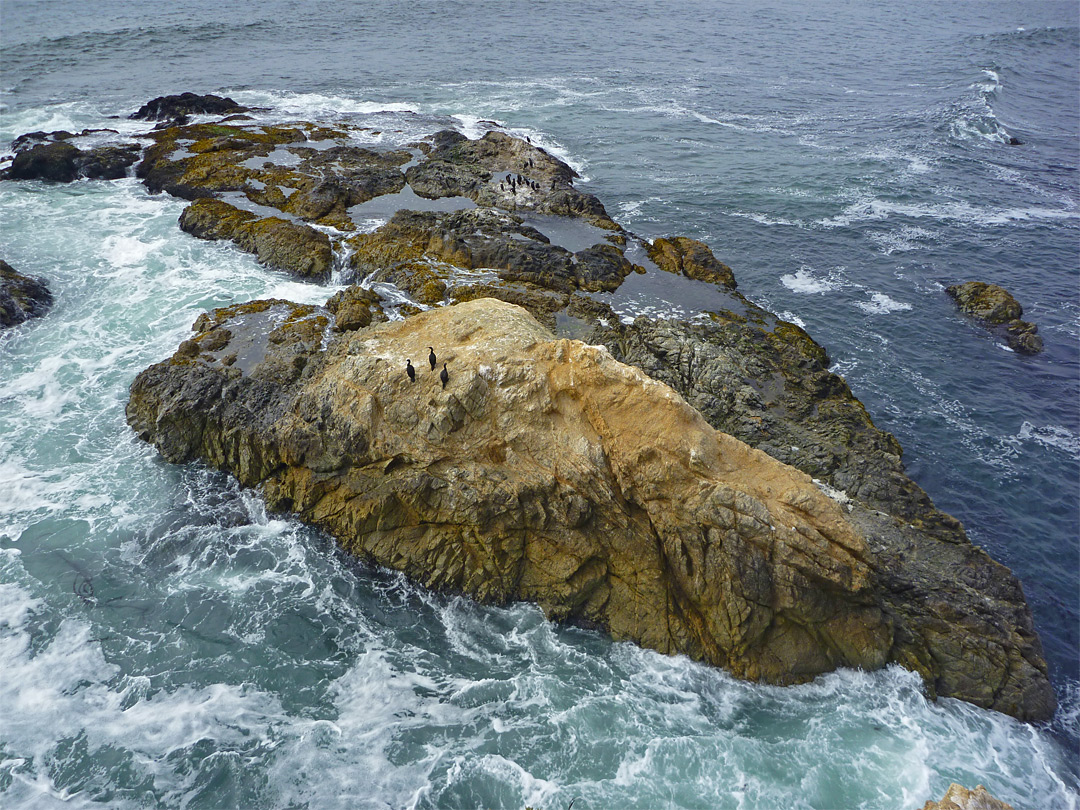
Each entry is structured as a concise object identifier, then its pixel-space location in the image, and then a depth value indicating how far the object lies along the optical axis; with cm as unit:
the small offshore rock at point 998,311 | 3688
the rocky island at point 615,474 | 2108
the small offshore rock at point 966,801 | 1494
